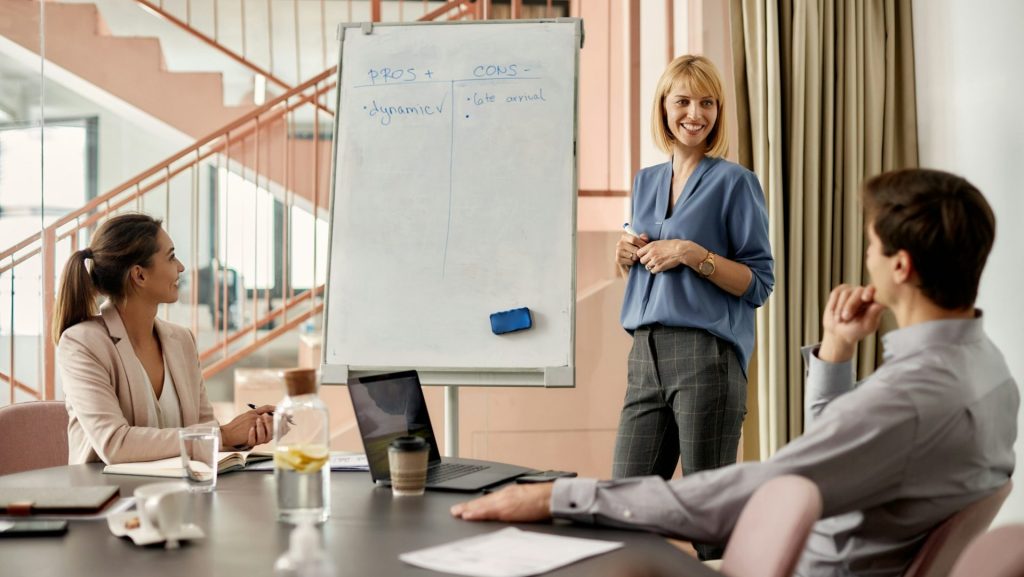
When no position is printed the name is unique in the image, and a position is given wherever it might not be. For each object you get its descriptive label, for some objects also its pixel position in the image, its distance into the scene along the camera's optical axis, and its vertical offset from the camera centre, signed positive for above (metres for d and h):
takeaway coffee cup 1.69 -0.26
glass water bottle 1.46 -0.20
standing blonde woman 2.39 +0.06
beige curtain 3.26 +0.56
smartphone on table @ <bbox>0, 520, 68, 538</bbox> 1.42 -0.30
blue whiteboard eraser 2.58 -0.02
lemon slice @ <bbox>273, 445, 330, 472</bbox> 1.45 -0.21
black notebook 1.55 -0.29
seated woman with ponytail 2.13 -0.10
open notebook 1.90 -0.29
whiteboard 2.61 +0.29
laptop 1.74 -0.20
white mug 1.36 -0.27
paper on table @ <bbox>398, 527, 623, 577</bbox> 1.23 -0.31
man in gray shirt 1.32 -0.17
